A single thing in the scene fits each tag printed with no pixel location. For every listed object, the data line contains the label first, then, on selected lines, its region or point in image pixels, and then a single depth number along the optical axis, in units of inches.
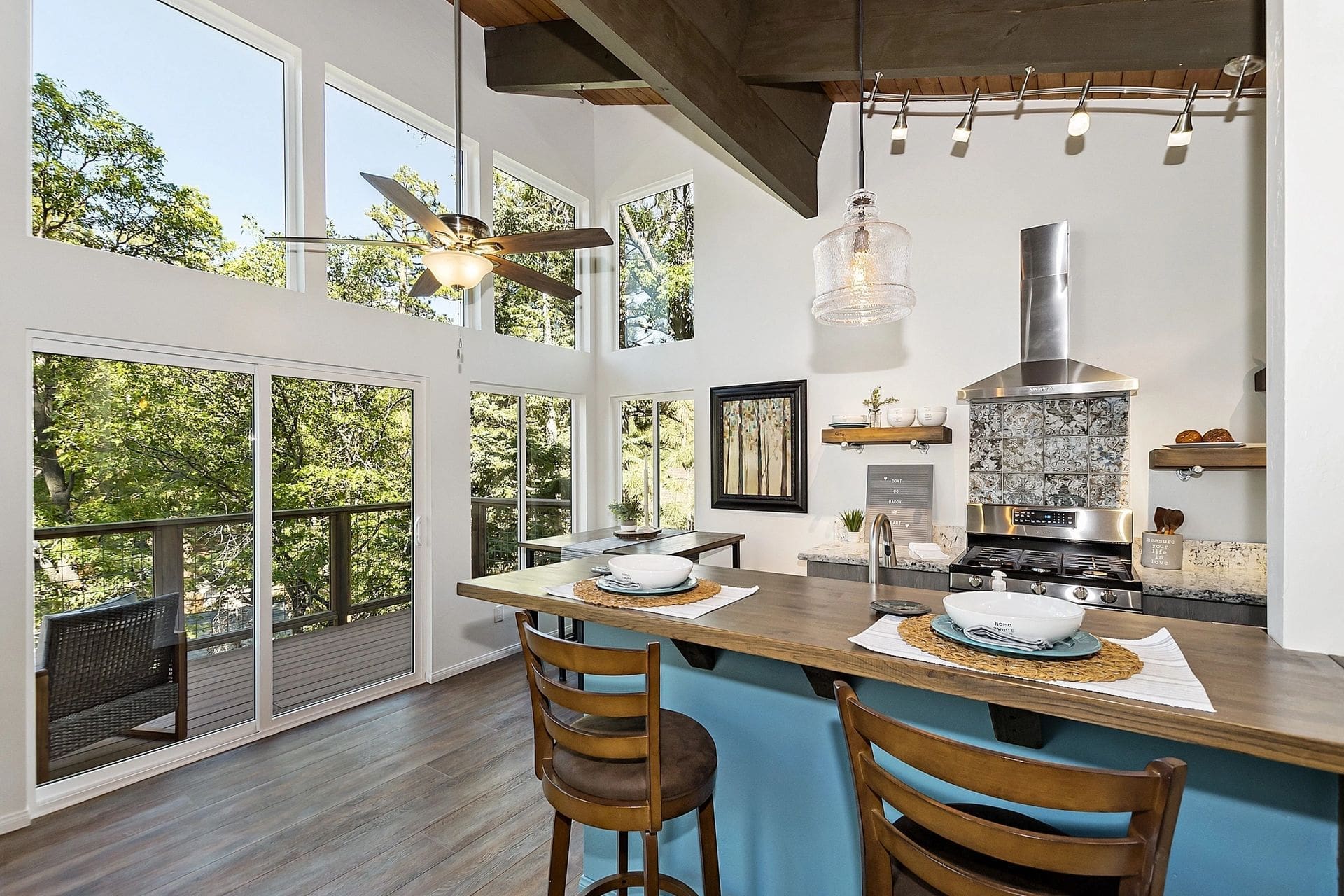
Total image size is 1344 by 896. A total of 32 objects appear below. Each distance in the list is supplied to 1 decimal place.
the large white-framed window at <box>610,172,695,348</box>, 209.9
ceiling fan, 98.7
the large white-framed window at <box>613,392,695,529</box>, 209.0
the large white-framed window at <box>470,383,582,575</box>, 182.7
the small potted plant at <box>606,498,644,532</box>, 206.1
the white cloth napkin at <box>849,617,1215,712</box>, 40.3
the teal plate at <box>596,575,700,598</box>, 70.2
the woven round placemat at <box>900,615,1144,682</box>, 43.8
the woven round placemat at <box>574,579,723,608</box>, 67.3
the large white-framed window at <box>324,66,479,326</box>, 147.7
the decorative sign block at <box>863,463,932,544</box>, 159.3
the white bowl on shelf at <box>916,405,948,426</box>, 152.9
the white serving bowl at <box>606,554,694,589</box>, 71.4
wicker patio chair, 105.2
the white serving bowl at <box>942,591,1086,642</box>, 47.4
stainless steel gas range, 119.3
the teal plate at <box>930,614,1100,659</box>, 46.4
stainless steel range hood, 138.9
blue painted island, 40.2
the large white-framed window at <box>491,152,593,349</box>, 191.2
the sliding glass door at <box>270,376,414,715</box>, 137.2
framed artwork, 182.4
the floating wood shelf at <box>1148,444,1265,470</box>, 120.3
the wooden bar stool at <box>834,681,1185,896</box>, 31.3
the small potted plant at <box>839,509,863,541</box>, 167.8
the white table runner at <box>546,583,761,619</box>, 63.7
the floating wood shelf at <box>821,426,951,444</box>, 151.9
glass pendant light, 83.9
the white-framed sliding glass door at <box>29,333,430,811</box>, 108.7
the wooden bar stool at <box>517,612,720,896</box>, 53.0
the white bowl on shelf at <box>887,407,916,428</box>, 155.2
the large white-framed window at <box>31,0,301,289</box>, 107.7
